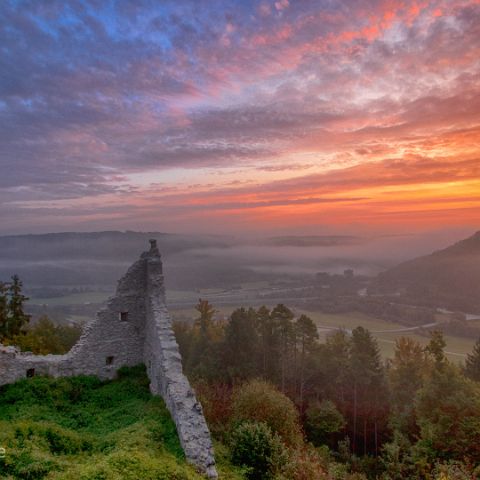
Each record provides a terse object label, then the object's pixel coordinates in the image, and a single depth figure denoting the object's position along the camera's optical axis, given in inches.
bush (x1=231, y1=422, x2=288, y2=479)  675.4
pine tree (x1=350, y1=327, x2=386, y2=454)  1636.3
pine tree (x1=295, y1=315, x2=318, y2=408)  1930.5
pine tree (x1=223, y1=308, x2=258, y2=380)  1907.0
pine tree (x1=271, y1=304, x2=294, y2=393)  1955.0
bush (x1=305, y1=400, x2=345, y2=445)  1477.6
